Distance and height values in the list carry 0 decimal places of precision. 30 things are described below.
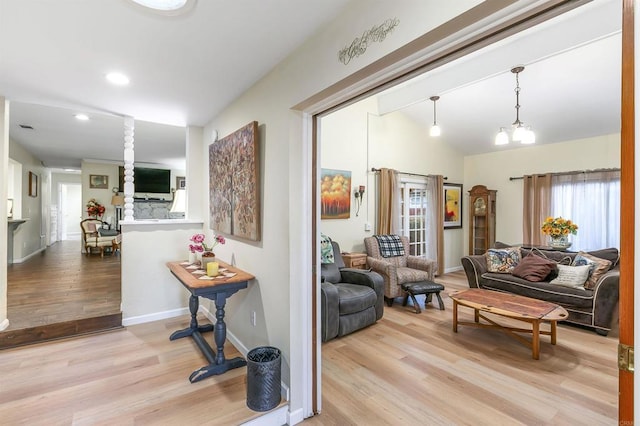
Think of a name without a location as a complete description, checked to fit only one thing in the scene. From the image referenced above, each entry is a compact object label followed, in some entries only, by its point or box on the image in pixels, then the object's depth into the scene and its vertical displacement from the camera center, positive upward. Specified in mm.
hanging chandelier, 3467 +952
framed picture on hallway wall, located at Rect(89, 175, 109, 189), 7344 +788
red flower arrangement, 7242 +117
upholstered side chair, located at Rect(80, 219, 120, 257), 6770 -579
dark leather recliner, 3066 -937
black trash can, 1909 -1115
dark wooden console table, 2258 -667
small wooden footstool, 3928 -1013
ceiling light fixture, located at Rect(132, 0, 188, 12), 1465 +1051
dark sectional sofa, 3192 -949
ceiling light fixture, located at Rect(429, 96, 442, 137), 4283 +1214
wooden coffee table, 2691 -926
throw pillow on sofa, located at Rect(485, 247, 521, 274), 4332 -688
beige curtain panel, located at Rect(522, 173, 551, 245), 5349 +145
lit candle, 2459 -467
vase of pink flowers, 2754 -358
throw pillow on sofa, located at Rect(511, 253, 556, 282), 3924 -744
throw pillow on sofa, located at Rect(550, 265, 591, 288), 3529 -755
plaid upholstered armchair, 4102 -759
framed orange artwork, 4438 +303
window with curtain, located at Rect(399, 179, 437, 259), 5643 -70
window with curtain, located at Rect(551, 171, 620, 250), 4637 +144
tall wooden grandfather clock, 6090 -113
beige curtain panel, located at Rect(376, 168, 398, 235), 5043 +153
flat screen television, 7625 +867
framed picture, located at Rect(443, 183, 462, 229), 6312 +182
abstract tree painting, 2373 +270
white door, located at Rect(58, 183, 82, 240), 10578 +65
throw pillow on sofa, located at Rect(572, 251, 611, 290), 3458 -627
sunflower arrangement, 4523 -205
